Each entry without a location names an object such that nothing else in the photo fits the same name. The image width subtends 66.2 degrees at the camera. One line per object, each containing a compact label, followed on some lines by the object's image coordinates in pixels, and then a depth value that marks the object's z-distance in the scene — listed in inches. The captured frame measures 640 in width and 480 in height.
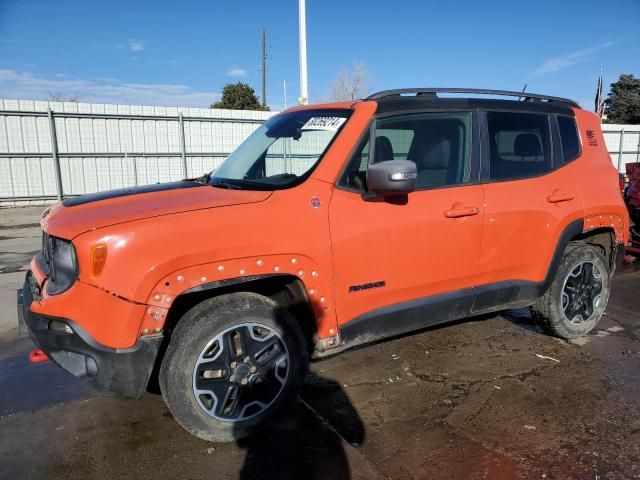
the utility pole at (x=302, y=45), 541.0
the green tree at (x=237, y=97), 1385.3
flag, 526.9
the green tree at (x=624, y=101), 1766.7
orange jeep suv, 98.0
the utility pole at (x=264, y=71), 1673.2
